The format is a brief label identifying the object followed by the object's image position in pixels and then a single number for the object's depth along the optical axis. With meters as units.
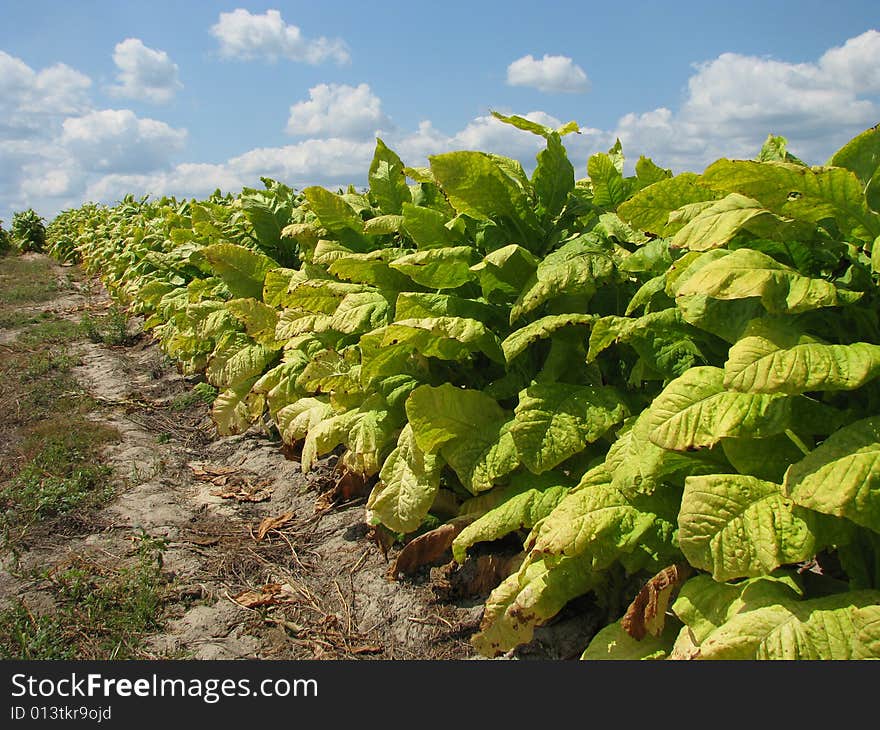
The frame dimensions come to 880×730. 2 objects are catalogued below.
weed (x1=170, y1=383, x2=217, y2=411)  6.99
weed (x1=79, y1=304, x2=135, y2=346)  10.30
